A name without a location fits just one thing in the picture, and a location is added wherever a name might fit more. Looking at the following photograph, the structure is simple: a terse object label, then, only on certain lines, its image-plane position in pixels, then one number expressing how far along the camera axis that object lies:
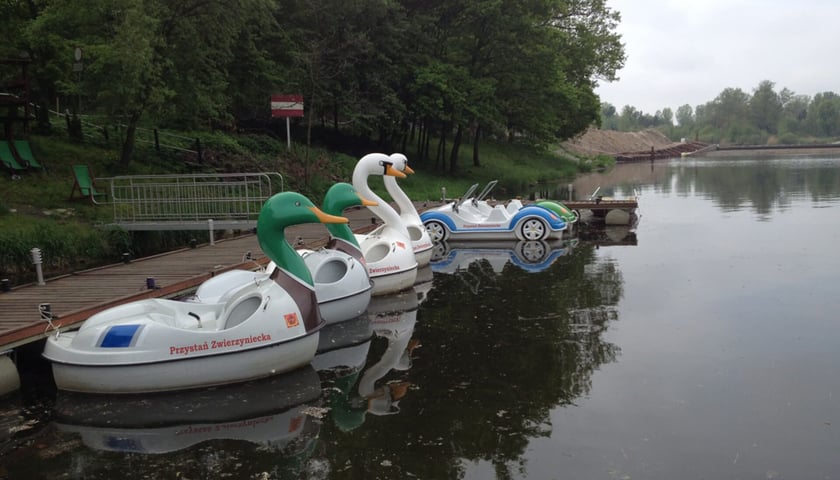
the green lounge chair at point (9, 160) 17.06
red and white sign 25.70
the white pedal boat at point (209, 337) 7.23
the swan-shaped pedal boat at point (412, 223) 14.63
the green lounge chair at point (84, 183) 16.59
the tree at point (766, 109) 138.38
